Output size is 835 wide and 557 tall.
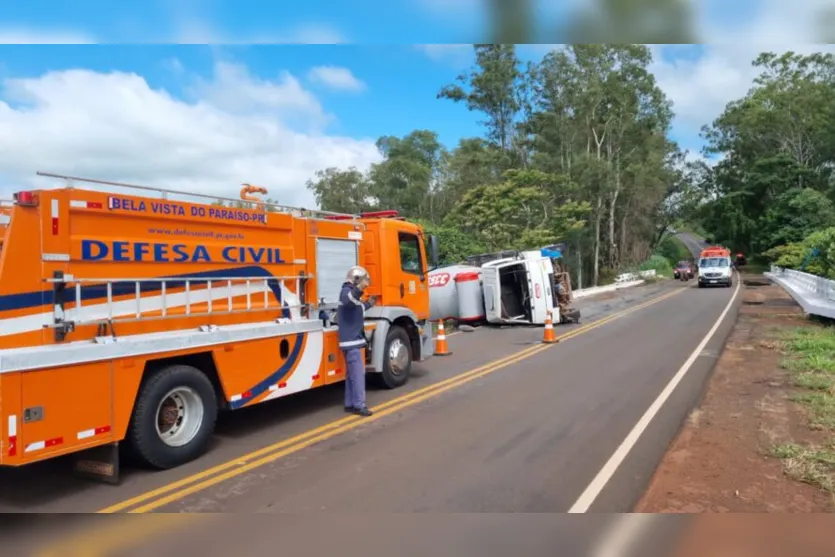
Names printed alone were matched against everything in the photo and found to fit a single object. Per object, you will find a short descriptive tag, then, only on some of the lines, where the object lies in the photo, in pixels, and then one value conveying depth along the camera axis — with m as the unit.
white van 39.22
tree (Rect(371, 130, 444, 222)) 53.41
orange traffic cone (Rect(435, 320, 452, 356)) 13.23
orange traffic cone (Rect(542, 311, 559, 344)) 14.68
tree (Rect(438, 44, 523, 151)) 45.81
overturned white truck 18.53
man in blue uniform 7.89
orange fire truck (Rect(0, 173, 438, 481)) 5.06
